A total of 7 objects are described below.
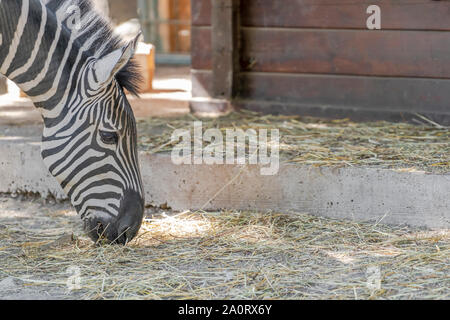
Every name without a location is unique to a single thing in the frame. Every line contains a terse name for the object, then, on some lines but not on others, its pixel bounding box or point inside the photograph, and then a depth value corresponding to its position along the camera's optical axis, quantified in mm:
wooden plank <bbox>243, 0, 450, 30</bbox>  10383
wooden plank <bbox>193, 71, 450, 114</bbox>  10641
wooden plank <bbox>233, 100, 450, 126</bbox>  10617
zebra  7090
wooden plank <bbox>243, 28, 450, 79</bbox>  10508
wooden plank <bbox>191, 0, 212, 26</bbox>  11703
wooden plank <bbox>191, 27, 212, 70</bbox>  11844
